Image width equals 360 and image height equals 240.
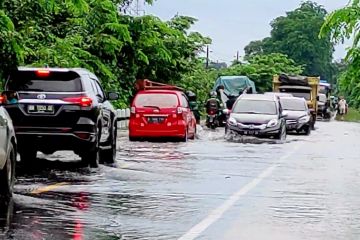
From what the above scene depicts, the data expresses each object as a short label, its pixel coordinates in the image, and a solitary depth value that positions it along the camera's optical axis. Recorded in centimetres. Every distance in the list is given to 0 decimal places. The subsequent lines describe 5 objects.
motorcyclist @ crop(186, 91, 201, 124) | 3769
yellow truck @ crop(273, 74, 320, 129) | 5150
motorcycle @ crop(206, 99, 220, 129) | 3962
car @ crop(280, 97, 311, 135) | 3550
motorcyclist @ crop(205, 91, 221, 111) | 3965
